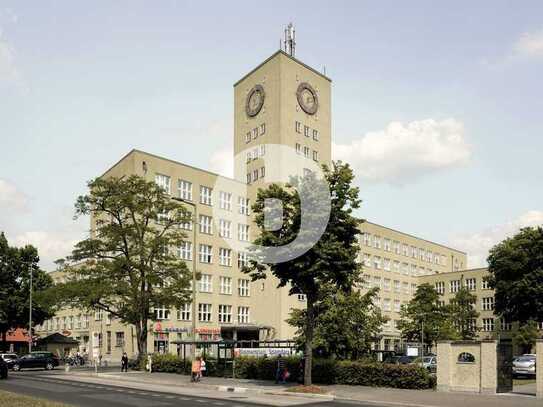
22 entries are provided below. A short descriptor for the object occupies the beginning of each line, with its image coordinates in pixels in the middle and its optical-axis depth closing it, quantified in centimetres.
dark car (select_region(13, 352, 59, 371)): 5712
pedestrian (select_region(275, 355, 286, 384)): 3614
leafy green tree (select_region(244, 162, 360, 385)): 3144
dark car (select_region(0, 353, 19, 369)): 5672
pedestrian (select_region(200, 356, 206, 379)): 3988
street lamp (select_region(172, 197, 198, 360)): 4078
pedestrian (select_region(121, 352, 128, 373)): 5114
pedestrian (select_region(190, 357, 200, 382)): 3856
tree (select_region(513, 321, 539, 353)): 8031
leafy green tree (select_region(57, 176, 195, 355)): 4944
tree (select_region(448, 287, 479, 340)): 8575
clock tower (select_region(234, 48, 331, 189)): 8512
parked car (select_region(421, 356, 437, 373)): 4536
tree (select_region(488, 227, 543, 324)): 6788
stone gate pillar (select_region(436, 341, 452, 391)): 3008
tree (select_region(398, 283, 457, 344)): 8150
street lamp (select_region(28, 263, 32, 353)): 7072
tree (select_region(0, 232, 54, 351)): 7888
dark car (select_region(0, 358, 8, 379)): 4053
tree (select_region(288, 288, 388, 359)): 4838
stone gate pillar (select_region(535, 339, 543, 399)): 2700
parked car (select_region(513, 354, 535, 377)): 4288
